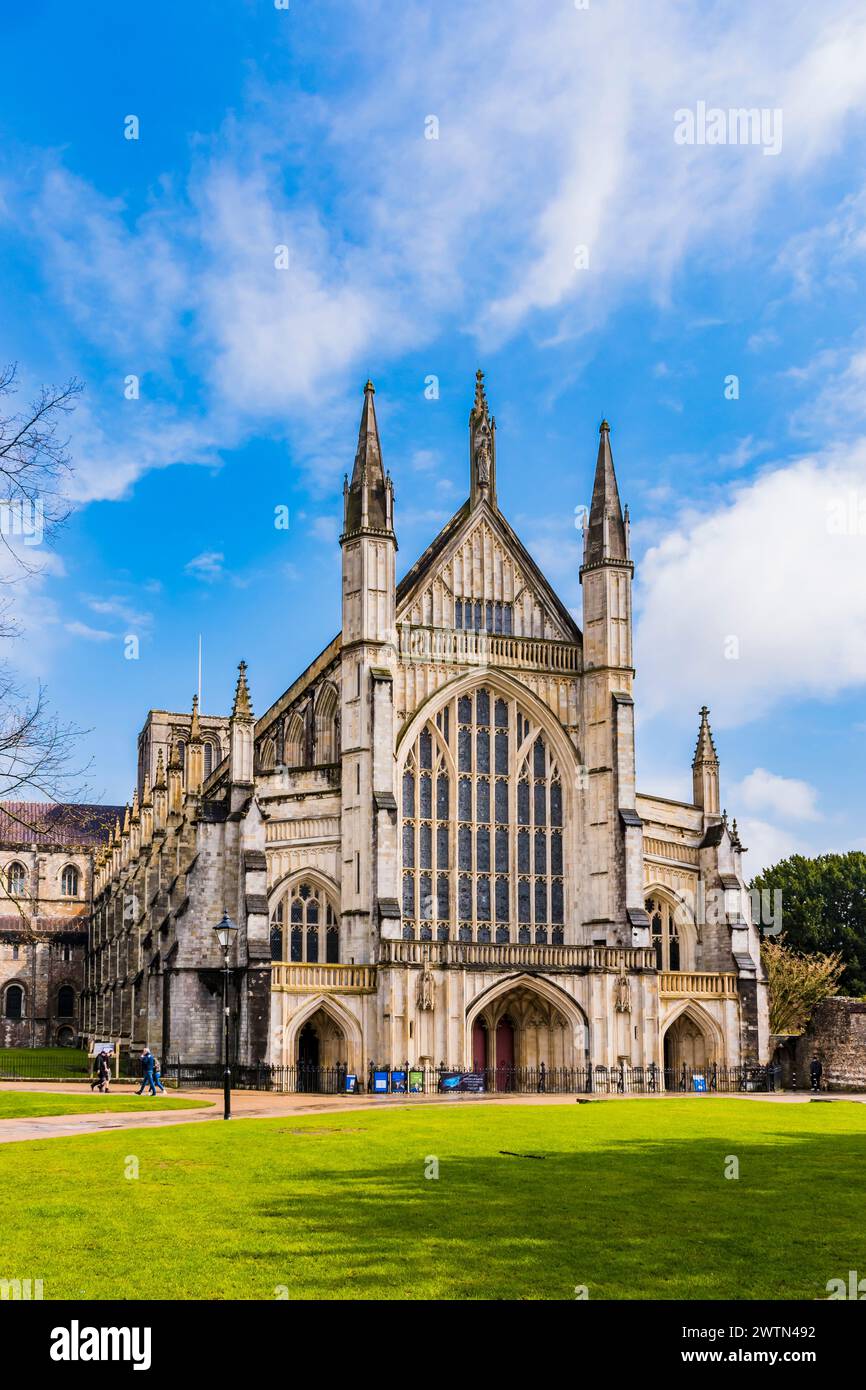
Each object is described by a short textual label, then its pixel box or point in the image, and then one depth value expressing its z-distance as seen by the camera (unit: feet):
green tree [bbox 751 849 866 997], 265.13
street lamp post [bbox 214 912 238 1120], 99.35
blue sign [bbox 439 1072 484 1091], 145.07
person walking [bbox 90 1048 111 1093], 125.80
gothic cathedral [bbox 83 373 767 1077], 151.12
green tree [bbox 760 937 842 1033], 228.84
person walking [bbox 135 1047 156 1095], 126.41
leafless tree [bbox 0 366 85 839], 59.00
